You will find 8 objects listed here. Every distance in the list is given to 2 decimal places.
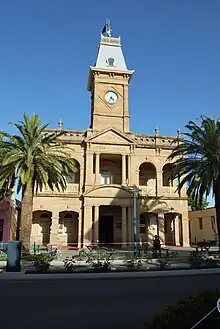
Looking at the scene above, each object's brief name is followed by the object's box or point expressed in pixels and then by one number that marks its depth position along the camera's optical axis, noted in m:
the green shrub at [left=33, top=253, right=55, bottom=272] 15.69
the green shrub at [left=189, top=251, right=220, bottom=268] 17.64
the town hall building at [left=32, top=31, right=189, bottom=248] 33.91
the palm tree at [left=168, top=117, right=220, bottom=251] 23.91
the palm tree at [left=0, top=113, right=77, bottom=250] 23.02
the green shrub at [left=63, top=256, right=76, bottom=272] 15.92
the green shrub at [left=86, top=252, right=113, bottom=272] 16.12
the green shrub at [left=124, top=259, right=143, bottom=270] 16.70
